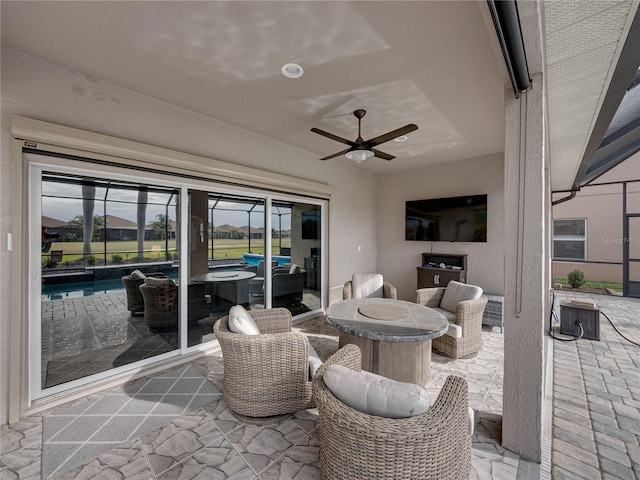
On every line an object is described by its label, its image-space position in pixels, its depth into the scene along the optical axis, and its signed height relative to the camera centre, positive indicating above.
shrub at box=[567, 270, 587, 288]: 7.72 -1.13
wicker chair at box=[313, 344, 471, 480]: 1.29 -1.00
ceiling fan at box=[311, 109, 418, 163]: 2.75 +1.05
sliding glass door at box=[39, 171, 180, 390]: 2.58 -0.37
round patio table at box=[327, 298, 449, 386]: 2.48 -0.89
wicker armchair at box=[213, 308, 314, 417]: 2.22 -1.11
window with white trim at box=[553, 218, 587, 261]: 8.57 -0.01
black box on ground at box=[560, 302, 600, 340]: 4.14 -1.25
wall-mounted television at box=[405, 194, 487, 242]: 5.19 +0.40
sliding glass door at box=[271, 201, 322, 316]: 4.66 -0.30
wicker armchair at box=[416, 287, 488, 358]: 3.35 -1.20
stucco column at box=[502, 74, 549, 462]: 1.86 -0.23
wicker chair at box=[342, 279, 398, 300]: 4.31 -0.85
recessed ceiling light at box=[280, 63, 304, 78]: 2.47 +1.56
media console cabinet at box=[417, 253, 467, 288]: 5.20 -0.60
